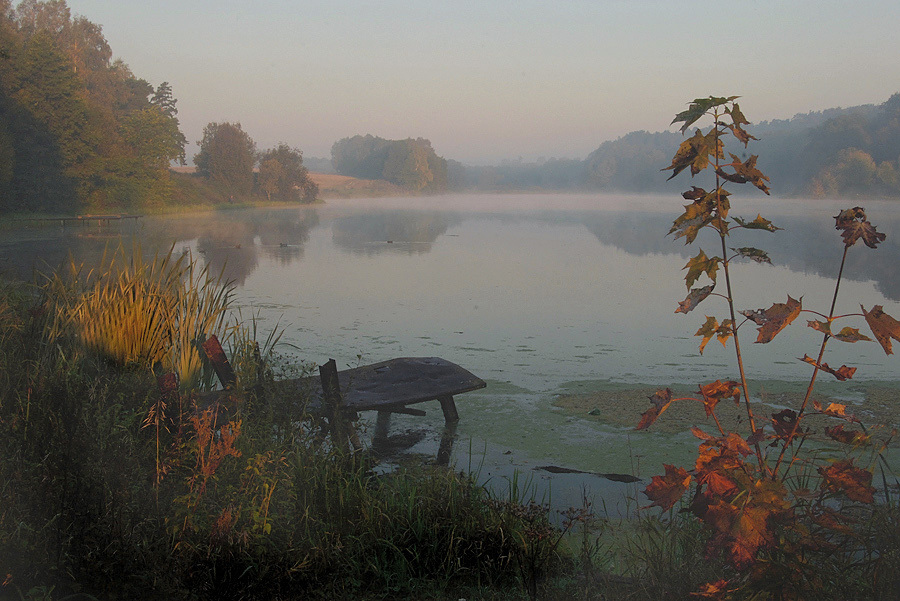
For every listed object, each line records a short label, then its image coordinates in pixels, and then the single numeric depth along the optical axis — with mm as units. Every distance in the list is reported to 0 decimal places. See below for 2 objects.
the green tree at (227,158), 62469
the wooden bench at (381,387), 4242
